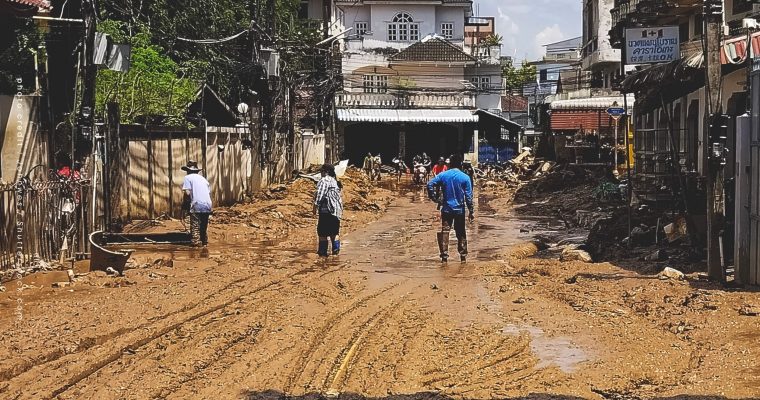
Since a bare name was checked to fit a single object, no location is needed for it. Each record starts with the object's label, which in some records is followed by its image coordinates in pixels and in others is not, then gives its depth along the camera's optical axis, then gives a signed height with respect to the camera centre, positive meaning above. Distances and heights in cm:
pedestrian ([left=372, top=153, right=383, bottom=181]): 4625 -104
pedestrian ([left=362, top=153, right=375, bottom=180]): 4688 -94
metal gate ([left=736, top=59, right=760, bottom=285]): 992 -60
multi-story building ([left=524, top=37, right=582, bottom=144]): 7023 +740
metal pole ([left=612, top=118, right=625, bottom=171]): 3210 +11
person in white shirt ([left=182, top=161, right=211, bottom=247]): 1684 -98
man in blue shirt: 1516 -83
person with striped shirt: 1555 -98
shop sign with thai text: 1460 +162
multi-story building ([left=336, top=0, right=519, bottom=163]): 5350 +433
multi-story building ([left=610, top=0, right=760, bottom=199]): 1480 +117
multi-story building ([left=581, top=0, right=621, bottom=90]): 4744 +521
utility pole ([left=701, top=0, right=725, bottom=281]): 1074 -19
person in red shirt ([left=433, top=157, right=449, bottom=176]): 2699 -57
